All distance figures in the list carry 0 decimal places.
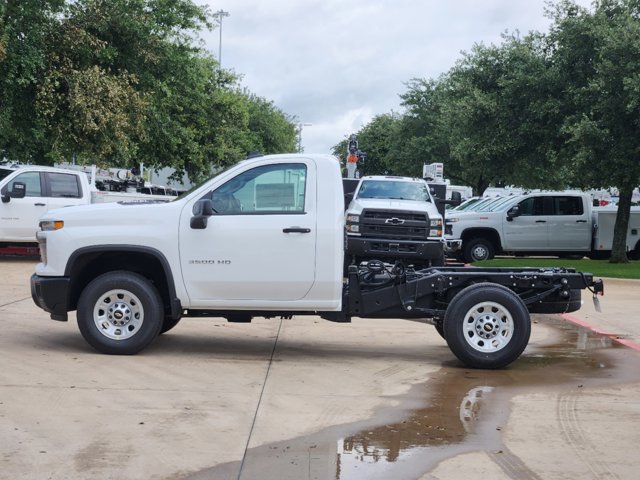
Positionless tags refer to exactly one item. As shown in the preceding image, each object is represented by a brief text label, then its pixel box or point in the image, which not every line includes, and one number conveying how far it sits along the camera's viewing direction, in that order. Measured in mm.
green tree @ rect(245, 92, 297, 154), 68562
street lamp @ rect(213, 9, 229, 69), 65394
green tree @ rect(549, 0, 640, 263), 21672
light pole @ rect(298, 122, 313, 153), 99750
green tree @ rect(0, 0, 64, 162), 22031
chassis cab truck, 8930
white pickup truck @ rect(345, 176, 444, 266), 16734
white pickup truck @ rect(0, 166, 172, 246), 19828
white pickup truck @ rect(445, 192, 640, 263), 23875
